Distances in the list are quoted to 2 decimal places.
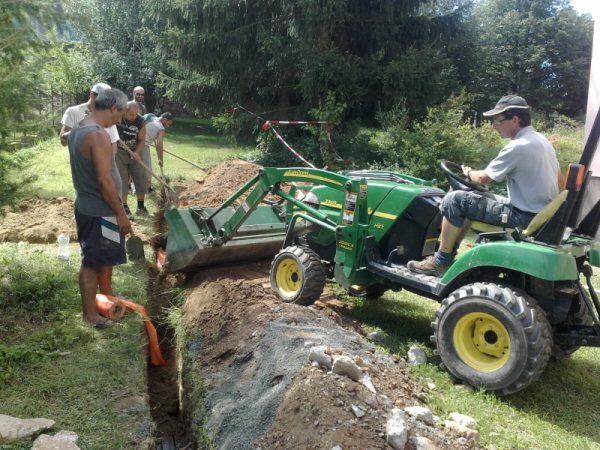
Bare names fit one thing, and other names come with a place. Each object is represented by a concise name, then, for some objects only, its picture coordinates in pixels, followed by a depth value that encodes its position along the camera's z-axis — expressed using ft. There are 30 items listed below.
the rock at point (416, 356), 14.49
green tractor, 12.12
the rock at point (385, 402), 10.57
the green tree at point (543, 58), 103.14
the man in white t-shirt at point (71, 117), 21.89
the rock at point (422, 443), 9.47
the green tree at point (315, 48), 41.24
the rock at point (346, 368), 11.18
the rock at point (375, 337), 16.15
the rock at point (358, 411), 9.93
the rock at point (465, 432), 10.54
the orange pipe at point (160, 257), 23.45
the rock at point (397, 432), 9.30
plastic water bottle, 19.49
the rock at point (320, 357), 11.53
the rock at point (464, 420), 11.25
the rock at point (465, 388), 12.91
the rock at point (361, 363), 12.07
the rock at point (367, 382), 11.05
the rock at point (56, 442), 9.46
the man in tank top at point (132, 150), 26.16
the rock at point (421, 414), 10.60
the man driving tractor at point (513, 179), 13.20
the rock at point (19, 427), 9.71
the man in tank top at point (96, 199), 14.32
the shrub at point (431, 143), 36.17
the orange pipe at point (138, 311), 15.58
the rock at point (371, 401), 10.37
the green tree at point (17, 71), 14.39
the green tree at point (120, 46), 82.07
